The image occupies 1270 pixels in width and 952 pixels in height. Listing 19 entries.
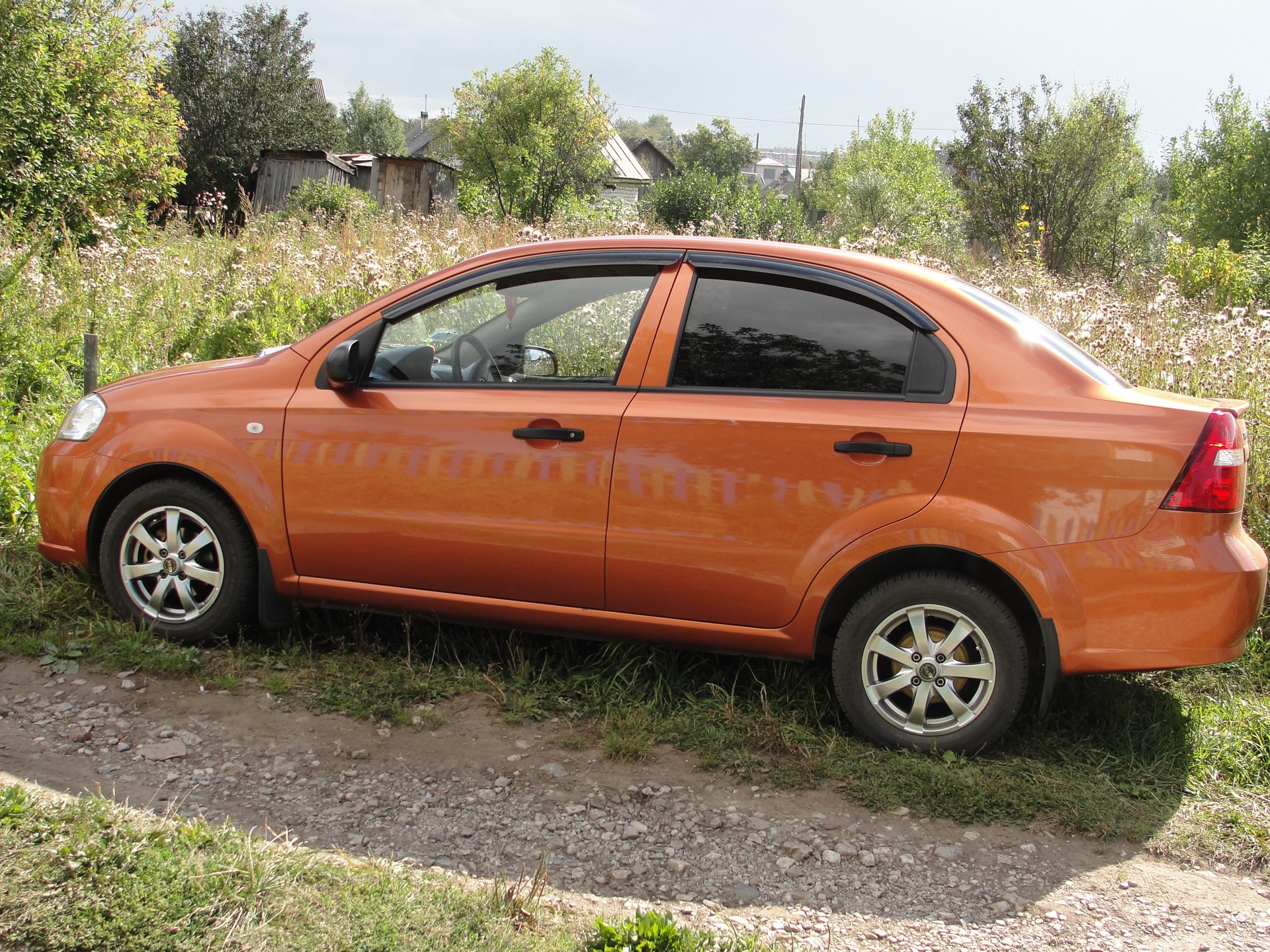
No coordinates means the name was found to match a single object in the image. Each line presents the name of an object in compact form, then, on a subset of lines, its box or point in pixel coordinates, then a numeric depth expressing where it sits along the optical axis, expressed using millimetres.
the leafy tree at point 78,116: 13625
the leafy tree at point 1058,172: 22547
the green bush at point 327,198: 21883
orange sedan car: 3348
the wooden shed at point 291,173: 36219
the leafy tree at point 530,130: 29125
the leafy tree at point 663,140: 133375
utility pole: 67719
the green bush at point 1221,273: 11797
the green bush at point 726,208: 19453
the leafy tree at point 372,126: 74875
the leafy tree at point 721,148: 121438
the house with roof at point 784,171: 124375
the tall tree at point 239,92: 42500
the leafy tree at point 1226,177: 25234
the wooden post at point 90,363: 6059
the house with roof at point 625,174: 48812
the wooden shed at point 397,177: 37719
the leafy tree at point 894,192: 23192
